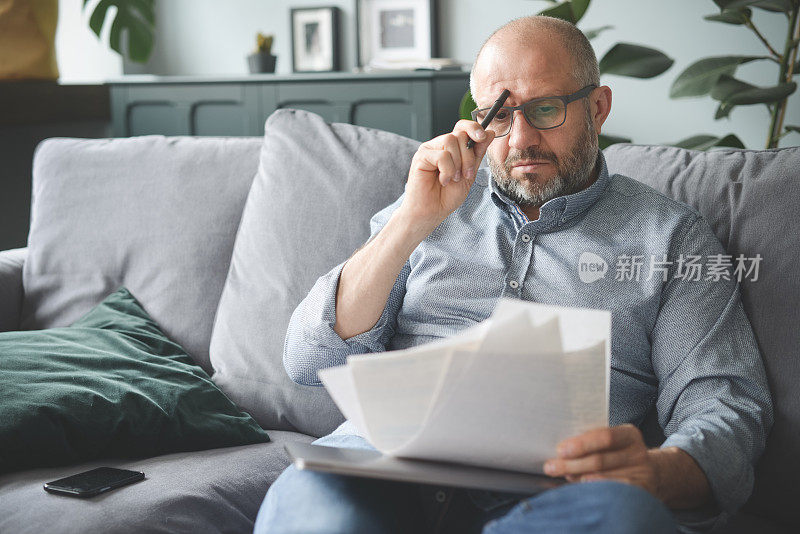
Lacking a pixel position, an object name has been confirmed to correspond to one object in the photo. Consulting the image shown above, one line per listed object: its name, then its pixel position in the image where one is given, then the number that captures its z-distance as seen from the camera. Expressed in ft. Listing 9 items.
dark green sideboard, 8.93
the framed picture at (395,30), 10.00
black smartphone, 3.84
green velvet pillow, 4.15
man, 3.44
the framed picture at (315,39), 10.57
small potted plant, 10.14
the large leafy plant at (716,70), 6.44
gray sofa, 3.94
